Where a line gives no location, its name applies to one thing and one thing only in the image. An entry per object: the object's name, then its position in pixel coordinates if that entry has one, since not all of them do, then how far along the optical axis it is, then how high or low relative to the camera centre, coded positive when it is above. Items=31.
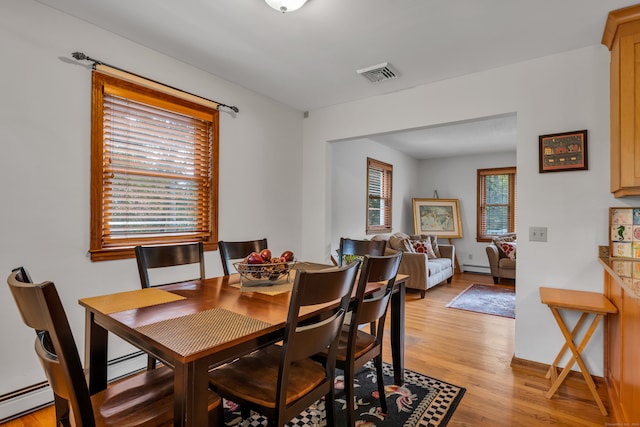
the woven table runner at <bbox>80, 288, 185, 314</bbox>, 1.43 -0.40
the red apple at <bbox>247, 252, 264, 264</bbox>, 1.79 -0.24
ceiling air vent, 2.81 +1.28
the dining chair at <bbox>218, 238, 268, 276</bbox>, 2.38 -0.26
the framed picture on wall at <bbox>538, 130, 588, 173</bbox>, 2.42 +0.50
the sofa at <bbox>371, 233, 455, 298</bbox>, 4.82 -0.69
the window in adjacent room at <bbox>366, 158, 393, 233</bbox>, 5.67 +0.37
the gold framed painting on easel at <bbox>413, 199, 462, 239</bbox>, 6.83 +0.00
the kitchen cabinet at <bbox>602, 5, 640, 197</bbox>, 1.99 +0.75
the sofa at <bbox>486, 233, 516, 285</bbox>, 5.61 -0.72
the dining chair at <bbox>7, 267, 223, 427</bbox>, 0.92 -0.58
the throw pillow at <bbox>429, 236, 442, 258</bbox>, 6.01 -0.54
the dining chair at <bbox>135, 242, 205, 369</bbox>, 1.89 -0.26
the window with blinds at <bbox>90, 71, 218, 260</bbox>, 2.32 +0.37
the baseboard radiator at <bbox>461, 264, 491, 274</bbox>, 6.75 -1.06
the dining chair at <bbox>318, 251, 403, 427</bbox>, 1.62 -0.59
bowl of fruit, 1.79 -0.29
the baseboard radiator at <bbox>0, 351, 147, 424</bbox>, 1.89 -1.11
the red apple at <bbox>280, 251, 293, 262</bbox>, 1.88 -0.24
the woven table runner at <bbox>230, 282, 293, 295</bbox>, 1.74 -0.40
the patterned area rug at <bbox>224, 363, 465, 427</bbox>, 1.89 -1.18
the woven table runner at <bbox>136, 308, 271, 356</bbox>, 1.06 -0.41
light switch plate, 2.58 -0.13
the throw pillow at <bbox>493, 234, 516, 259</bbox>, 5.78 -0.43
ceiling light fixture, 1.92 +1.25
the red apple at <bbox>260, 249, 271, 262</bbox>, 1.81 -0.22
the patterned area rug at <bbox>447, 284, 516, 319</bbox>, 4.17 -1.17
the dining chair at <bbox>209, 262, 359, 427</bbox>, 1.22 -0.70
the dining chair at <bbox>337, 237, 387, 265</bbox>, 2.57 -0.26
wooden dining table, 1.04 -0.41
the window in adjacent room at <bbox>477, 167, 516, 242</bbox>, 6.66 +0.32
